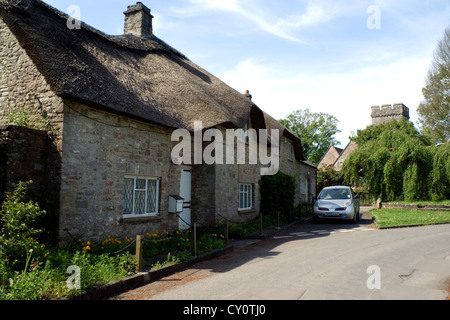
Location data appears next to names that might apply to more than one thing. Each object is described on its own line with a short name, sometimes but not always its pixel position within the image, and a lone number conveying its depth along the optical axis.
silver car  14.09
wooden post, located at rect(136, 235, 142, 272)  5.99
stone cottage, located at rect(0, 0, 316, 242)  7.25
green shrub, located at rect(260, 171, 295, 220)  15.40
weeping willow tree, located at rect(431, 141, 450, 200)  18.69
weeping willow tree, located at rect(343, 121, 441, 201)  19.44
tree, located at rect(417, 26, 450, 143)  27.33
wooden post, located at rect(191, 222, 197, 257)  7.43
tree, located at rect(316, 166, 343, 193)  31.81
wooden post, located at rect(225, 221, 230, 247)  8.94
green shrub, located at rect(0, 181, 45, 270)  5.33
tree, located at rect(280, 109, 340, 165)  49.53
